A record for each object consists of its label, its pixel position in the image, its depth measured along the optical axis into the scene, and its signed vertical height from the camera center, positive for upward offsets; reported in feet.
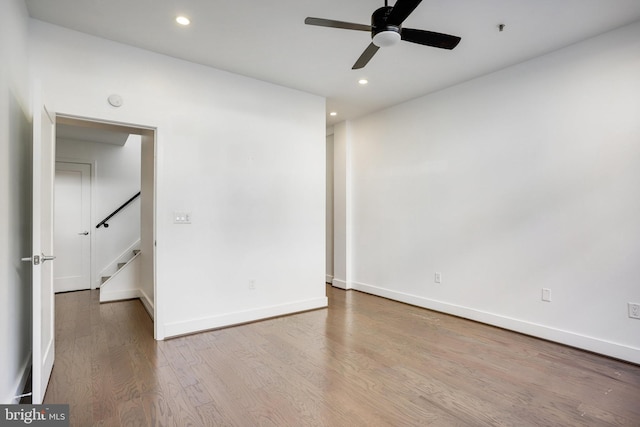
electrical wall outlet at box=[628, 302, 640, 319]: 8.84 -2.57
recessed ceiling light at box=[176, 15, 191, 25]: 8.61 +5.24
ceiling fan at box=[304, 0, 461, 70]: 6.54 +4.00
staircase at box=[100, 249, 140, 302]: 15.23 -3.24
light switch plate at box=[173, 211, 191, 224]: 10.76 -0.03
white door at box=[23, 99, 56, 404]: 6.32 -0.74
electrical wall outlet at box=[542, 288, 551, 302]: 10.44 -2.53
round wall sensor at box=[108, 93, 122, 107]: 9.62 +3.43
